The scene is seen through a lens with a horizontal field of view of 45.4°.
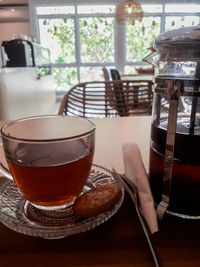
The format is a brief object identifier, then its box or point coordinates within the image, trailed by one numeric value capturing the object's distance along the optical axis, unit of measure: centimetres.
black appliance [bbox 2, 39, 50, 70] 284
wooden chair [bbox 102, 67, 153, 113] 119
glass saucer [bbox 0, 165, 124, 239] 28
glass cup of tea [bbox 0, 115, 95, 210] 31
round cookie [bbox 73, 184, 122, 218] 30
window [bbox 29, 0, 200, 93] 482
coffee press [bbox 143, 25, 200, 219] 30
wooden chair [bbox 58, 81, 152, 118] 118
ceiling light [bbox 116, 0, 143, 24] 302
